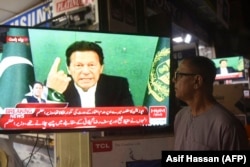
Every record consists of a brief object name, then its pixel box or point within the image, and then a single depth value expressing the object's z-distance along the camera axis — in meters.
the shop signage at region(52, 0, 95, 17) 2.89
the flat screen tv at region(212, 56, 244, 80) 6.60
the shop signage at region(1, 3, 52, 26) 4.40
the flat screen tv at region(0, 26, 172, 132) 1.87
